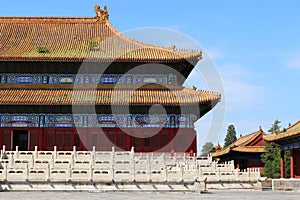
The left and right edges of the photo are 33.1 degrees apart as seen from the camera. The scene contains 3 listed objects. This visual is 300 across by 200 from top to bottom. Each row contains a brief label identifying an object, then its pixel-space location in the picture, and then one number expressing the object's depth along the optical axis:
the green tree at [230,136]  82.12
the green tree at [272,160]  46.71
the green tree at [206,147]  139.74
